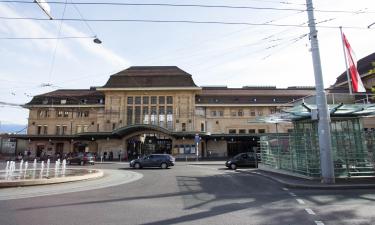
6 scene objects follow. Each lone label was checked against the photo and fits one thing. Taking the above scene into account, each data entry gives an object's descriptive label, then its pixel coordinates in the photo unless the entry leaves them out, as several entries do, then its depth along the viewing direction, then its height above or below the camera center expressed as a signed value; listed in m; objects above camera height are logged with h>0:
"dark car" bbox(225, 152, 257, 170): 27.31 -0.52
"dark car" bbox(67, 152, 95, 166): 36.24 -0.39
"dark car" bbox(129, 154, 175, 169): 28.75 -0.49
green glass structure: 15.00 +0.58
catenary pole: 13.59 +1.93
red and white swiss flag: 20.03 +5.99
